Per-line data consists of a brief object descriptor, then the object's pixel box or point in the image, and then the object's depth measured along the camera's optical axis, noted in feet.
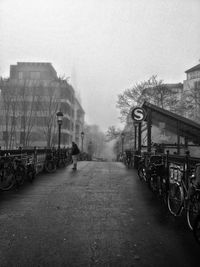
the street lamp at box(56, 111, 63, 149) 54.82
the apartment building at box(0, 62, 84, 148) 107.04
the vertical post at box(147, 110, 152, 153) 41.42
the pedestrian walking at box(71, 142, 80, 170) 44.75
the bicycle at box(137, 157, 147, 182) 31.63
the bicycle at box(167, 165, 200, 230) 13.58
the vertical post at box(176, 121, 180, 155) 45.93
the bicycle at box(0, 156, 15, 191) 23.48
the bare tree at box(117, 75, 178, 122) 102.68
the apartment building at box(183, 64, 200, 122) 106.50
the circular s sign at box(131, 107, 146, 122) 39.22
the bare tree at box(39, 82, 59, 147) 109.05
